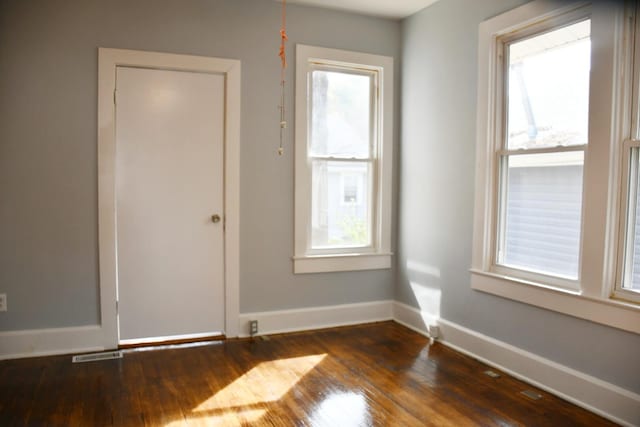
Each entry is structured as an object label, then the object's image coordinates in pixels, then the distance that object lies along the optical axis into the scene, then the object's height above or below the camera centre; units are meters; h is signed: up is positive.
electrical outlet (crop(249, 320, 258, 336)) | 3.88 -1.13
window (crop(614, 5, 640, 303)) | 2.51 -0.11
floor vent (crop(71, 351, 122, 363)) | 3.35 -1.21
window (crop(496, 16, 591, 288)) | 2.81 +0.24
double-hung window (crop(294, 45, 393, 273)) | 4.08 +0.23
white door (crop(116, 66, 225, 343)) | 3.60 -0.14
